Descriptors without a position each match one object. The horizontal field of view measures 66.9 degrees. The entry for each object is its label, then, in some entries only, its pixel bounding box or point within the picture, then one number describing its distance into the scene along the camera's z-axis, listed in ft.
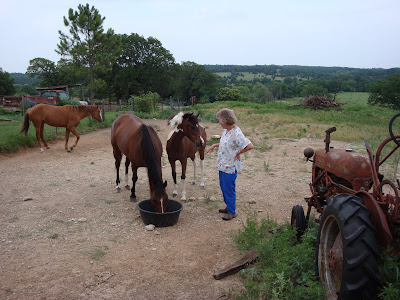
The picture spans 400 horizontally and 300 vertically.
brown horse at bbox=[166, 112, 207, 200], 18.75
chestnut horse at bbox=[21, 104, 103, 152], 34.96
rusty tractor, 7.29
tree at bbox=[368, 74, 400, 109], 130.52
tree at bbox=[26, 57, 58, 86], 143.84
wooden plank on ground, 11.55
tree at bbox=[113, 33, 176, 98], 142.72
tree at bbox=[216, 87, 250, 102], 187.21
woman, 16.53
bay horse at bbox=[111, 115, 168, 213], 16.47
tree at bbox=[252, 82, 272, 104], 200.34
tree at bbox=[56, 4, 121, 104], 57.67
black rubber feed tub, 16.02
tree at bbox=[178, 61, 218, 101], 192.76
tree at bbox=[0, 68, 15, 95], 134.82
